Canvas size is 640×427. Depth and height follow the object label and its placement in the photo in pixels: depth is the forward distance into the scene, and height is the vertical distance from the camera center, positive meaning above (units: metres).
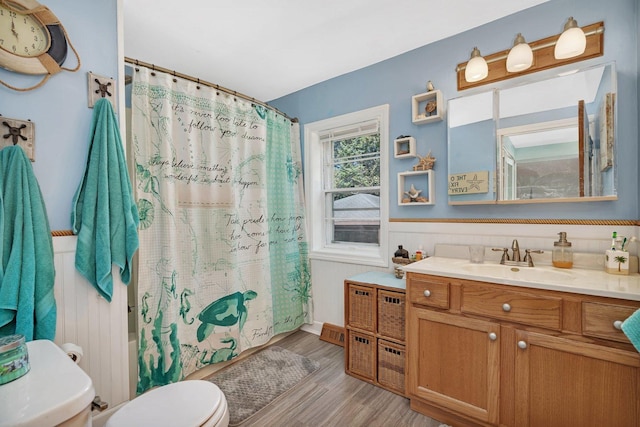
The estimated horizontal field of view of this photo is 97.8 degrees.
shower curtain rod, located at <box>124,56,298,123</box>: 1.71 +0.94
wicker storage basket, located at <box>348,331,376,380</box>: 2.00 -1.06
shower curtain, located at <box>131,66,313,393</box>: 1.77 -0.12
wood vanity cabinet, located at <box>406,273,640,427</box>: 1.16 -0.71
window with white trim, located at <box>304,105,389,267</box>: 2.42 +0.25
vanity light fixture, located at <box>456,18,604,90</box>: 1.53 +0.92
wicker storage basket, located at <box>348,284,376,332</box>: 2.02 -0.71
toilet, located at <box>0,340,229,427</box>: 0.72 -0.52
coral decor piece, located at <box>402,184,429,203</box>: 2.14 +0.11
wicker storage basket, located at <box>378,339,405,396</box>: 1.87 -1.06
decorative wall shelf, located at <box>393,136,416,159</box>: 2.15 +0.51
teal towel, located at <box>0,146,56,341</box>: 1.12 -0.18
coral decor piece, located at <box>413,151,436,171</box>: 2.09 +0.36
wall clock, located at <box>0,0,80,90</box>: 1.17 +0.77
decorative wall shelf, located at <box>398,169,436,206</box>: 2.09 +0.21
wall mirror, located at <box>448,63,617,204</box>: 1.54 +0.43
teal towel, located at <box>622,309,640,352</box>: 1.03 -0.45
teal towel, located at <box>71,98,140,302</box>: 1.36 +0.02
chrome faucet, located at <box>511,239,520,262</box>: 1.72 -0.26
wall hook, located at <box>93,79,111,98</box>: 1.43 +0.64
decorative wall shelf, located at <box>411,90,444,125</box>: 2.02 +0.77
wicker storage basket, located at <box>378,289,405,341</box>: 1.88 -0.71
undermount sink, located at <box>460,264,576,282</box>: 1.37 -0.33
